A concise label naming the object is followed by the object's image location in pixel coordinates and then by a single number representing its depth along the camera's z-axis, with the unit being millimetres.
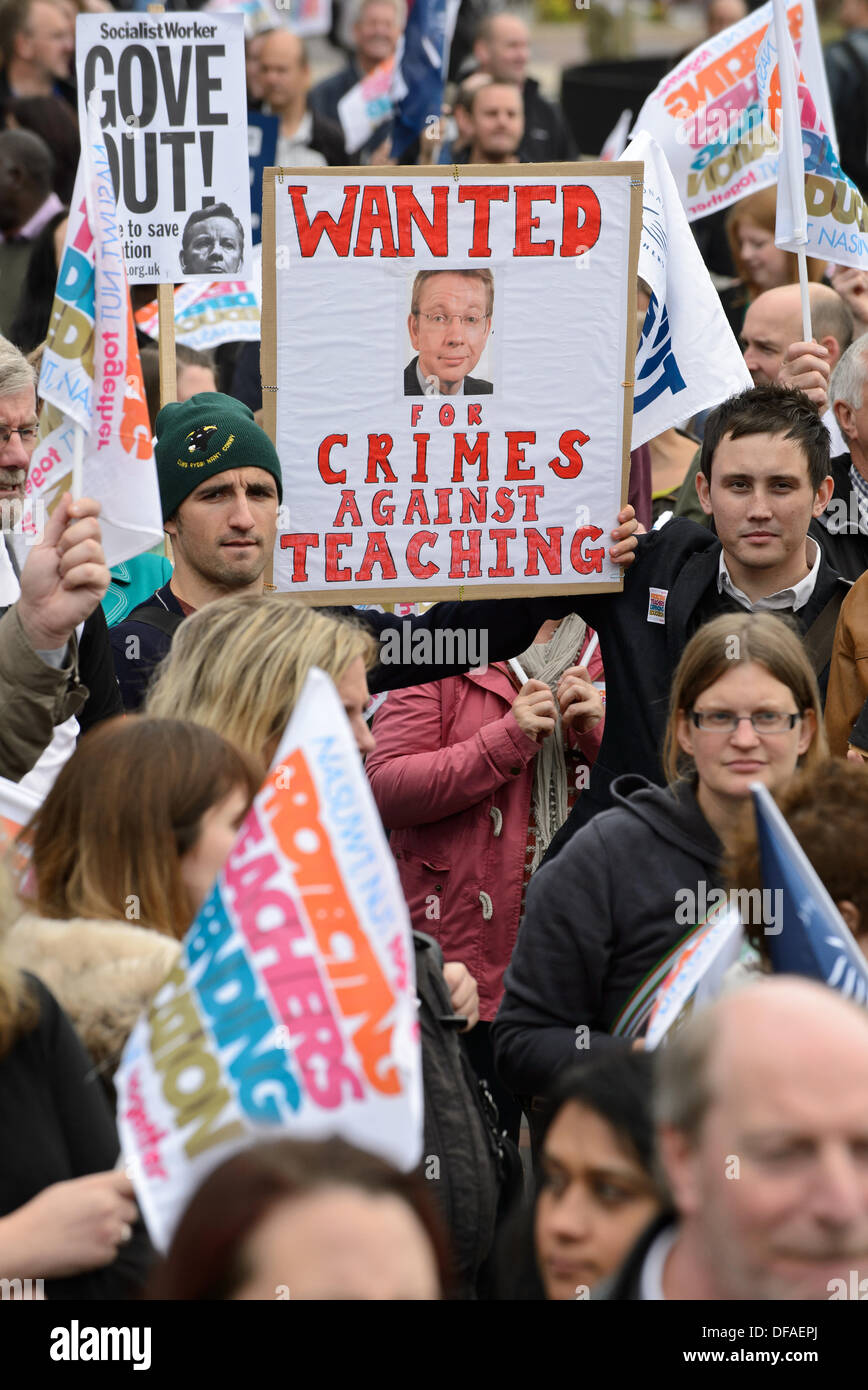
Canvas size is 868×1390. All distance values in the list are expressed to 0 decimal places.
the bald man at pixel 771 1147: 4137
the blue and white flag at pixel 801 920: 5645
